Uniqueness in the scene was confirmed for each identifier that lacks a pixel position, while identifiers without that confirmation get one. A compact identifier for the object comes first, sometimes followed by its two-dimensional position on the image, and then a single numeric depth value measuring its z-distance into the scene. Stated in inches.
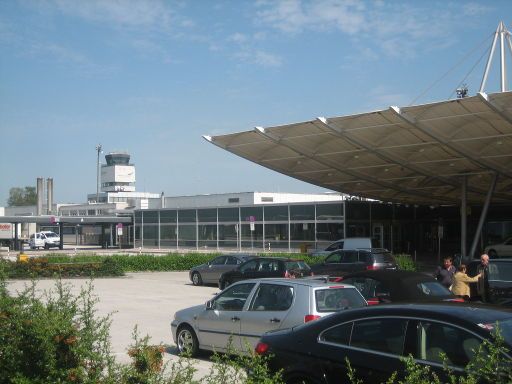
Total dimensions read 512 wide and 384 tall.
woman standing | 593.3
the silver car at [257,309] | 406.3
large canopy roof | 1073.5
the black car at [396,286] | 518.9
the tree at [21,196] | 6289.4
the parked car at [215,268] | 1093.1
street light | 4284.0
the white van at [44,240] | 2667.3
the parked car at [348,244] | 1314.0
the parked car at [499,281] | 600.4
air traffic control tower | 5393.7
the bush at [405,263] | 1197.9
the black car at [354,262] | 972.6
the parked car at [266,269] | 909.8
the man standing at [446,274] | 644.3
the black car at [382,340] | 225.5
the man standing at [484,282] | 589.9
